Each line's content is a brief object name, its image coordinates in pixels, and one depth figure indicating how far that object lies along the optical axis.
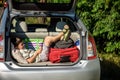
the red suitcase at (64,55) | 3.60
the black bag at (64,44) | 3.74
